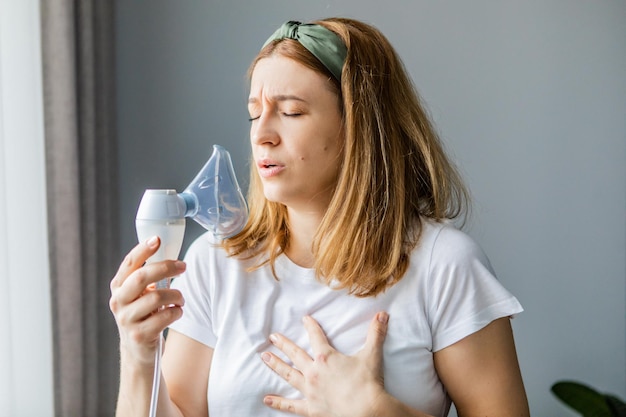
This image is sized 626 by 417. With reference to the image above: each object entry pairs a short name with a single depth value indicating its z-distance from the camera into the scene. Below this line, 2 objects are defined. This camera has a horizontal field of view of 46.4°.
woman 1.16
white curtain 1.68
